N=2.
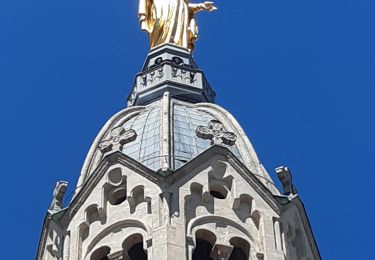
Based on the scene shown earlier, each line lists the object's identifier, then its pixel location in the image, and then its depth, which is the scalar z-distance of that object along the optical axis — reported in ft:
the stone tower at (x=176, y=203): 154.30
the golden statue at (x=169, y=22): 194.18
